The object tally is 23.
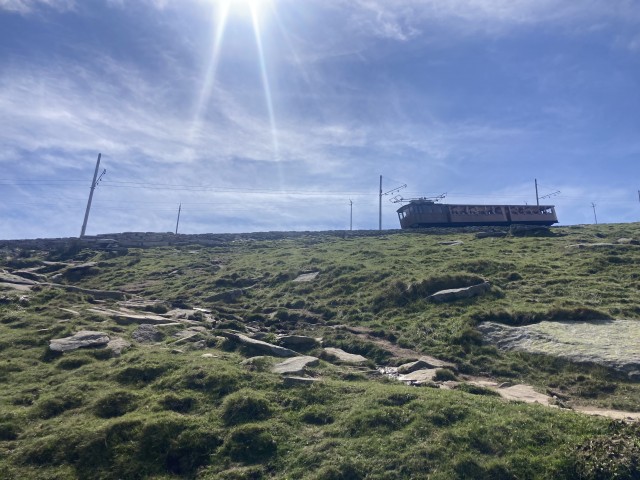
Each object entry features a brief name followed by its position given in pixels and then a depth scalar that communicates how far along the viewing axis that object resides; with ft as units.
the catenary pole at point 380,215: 246.82
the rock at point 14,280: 94.96
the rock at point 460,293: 74.28
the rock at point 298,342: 60.80
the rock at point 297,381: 43.98
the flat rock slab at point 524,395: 41.86
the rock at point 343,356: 55.10
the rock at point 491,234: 145.49
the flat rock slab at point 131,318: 69.31
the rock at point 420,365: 52.24
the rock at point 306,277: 103.96
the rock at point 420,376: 47.86
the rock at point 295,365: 47.61
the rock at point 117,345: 53.80
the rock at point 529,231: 143.54
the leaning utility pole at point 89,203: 191.14
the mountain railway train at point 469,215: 193.67
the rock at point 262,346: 55.62
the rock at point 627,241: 111.24
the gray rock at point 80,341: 54.03
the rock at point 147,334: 60.80
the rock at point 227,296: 93.86
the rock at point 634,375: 44.93
